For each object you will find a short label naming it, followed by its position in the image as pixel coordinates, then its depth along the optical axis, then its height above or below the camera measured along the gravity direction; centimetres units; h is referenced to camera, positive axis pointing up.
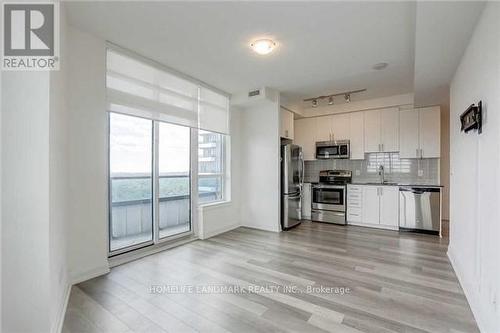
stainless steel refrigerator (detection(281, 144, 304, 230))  494 -44
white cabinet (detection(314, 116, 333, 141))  578 +92
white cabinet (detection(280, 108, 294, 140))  509 +92
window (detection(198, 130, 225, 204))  450 +0
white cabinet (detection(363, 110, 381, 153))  527 +77
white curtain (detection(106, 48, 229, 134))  304 +106
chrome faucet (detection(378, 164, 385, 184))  549 -16
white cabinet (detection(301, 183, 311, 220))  577 -86
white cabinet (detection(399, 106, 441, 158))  477 +67
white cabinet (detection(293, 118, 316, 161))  601 +77
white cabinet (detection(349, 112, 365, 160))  543 +70
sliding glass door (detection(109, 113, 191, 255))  326 -23
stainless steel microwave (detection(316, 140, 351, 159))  555 +39
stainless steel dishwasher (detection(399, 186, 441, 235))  447 -82
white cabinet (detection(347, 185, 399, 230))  488 -84
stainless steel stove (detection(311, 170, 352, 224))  534 -74
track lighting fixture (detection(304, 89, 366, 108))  473 +145
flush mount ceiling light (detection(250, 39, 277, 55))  285 +146
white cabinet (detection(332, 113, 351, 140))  559 +92
